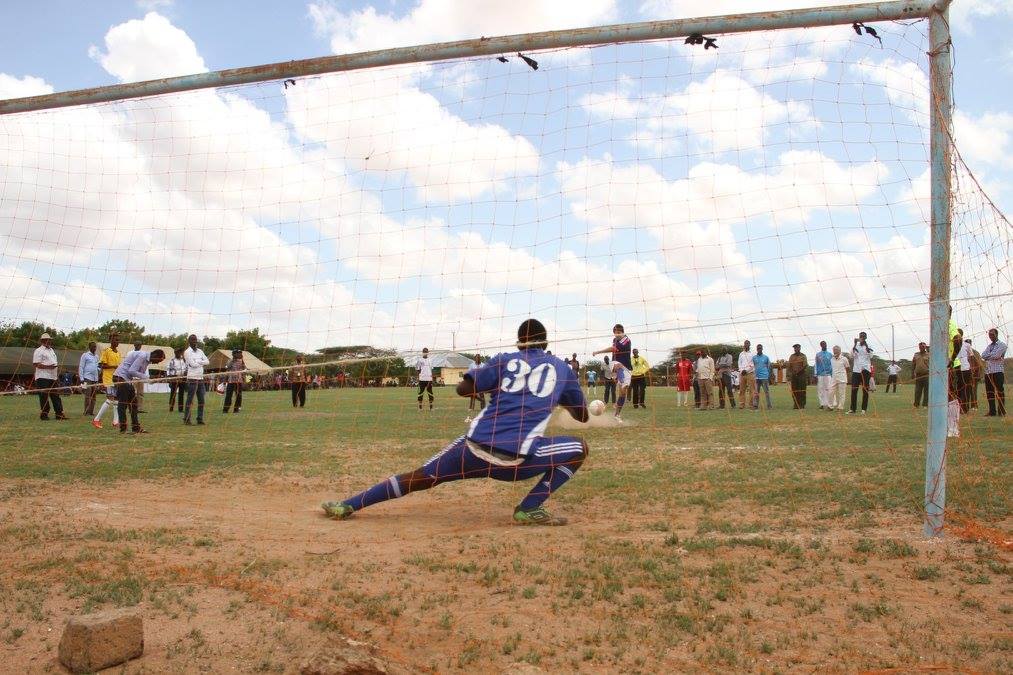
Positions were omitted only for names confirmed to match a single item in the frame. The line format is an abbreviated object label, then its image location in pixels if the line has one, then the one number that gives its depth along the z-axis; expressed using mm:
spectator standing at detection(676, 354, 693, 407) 20344
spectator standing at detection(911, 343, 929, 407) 13543
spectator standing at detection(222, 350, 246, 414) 16673
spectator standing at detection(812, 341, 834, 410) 18219
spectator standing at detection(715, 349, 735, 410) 19211
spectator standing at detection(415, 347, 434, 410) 18547
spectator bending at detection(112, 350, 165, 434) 12211
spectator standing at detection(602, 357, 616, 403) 21703
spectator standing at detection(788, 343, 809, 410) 18527
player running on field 13219
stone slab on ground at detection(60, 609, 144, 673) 3068
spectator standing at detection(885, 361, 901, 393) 27978
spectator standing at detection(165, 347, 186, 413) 17348
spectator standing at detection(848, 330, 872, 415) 16156
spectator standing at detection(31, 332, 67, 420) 13953
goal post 5176
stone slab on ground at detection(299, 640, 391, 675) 2842
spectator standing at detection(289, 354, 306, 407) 21239
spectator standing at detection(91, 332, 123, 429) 13212
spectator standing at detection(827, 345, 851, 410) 17797
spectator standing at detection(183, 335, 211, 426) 14018
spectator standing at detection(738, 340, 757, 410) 19569
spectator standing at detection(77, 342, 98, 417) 15191
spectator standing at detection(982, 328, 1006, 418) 12453
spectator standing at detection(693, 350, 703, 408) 20094
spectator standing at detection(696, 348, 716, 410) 19812
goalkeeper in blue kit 5621
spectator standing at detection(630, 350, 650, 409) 20031
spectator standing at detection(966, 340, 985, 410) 11477
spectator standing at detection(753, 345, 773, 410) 18678
